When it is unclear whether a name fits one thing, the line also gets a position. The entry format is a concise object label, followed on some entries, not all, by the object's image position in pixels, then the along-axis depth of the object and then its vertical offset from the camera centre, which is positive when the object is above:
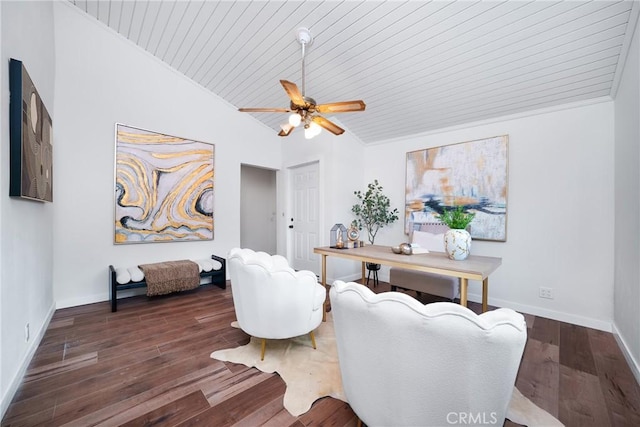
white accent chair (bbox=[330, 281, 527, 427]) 0.91 -0.53
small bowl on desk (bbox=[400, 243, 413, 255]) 2.55 -0.35
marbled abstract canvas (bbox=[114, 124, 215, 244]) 3.44 +0.34
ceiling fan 2.20 +0.92
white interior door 4.54 -0.07
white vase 2.27 -0.27
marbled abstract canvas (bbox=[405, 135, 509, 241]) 3.20 +0.39
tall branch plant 4.21 +0.04
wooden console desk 1.87 -0.41
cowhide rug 1.51 -1.13
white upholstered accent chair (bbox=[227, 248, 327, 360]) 1.90 -0.65
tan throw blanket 3.21 -0.82
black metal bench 2.95 -0.87
